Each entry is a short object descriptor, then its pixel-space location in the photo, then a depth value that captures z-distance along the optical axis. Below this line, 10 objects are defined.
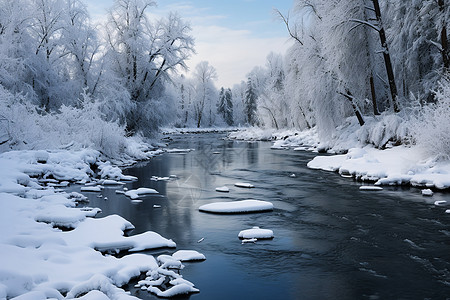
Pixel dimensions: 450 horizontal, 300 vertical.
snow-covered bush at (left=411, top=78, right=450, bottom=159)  11.94
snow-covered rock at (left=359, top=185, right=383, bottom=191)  11.83
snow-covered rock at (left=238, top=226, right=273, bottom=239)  7.34
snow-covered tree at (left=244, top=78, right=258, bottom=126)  68.06
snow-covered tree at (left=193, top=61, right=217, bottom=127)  72.75
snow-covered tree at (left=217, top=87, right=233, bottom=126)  81.94
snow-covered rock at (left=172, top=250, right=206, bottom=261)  6.22
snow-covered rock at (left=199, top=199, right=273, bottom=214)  9.41
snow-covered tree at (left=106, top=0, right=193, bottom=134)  29.48
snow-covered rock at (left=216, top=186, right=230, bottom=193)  12.02
